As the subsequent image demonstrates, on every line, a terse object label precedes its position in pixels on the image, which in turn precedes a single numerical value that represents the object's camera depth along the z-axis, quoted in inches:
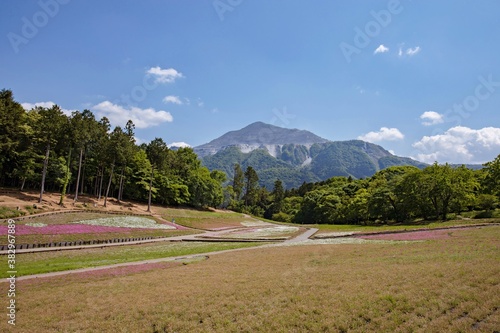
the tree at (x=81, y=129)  2257.6
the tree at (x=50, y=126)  2053.4
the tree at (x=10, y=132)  2266.2
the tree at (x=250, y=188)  5531.5
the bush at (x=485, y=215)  2048.1
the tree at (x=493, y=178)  2316.1
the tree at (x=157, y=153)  2977.9
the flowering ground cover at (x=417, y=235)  1231.9
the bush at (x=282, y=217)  4872.0
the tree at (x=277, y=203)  5472.4
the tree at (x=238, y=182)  5442.9
